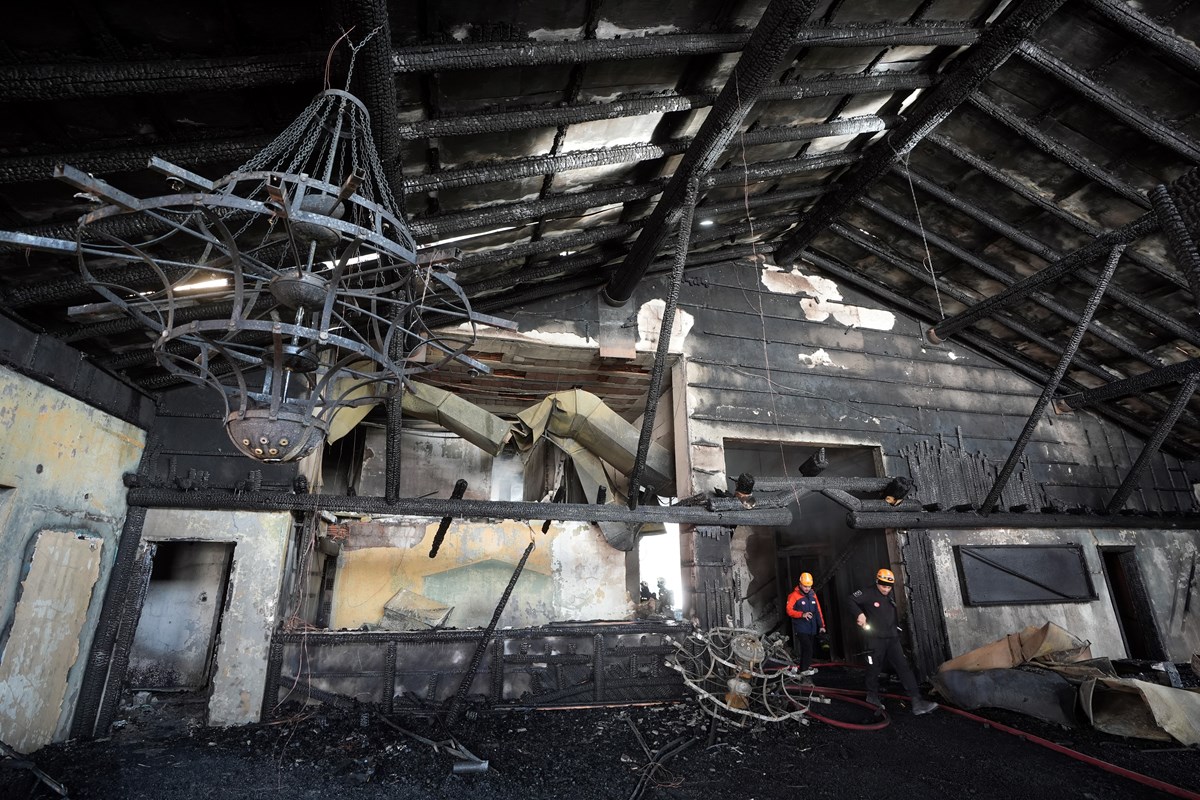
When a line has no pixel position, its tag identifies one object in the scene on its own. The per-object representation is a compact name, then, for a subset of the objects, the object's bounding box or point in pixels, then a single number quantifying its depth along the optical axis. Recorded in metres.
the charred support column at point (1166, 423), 6.50
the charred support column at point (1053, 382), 5.88
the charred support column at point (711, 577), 6.83
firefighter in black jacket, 6.02
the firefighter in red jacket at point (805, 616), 6.76
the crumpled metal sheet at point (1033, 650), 5.90
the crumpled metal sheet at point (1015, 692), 5.48
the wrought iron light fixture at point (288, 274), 2.10
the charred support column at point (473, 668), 5.47
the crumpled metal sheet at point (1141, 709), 4.77
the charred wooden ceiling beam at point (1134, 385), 6.97
